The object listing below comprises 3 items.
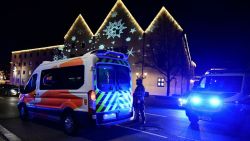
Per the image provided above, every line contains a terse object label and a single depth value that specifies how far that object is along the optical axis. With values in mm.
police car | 9180
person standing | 10992
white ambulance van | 8109
